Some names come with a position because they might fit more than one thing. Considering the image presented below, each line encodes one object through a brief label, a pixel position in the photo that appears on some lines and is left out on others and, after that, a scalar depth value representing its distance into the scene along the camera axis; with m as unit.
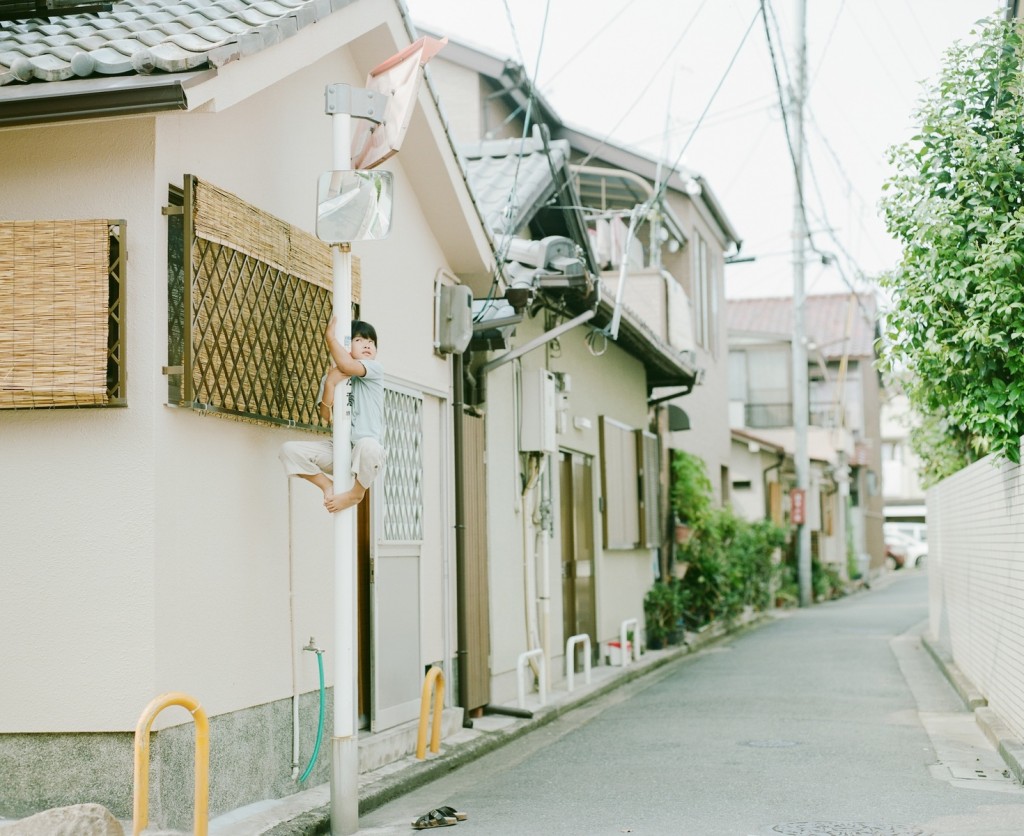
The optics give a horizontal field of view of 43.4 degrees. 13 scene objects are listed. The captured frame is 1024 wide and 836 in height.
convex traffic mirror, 7.09
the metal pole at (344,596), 7.09
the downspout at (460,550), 10.95
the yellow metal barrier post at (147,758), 5.68
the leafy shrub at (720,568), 20.92
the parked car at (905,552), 57.69
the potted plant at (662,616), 18.92
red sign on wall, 30.05
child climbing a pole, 7.18
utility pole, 29.27
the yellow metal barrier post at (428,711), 9.28
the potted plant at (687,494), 21.42
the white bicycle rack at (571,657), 13.22
